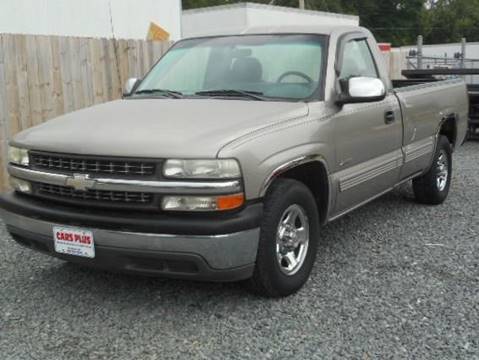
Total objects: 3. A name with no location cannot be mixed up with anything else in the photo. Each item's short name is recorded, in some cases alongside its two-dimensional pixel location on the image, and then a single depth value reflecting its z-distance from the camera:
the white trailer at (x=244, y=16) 20.08
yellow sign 10.44
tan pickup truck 3.61
